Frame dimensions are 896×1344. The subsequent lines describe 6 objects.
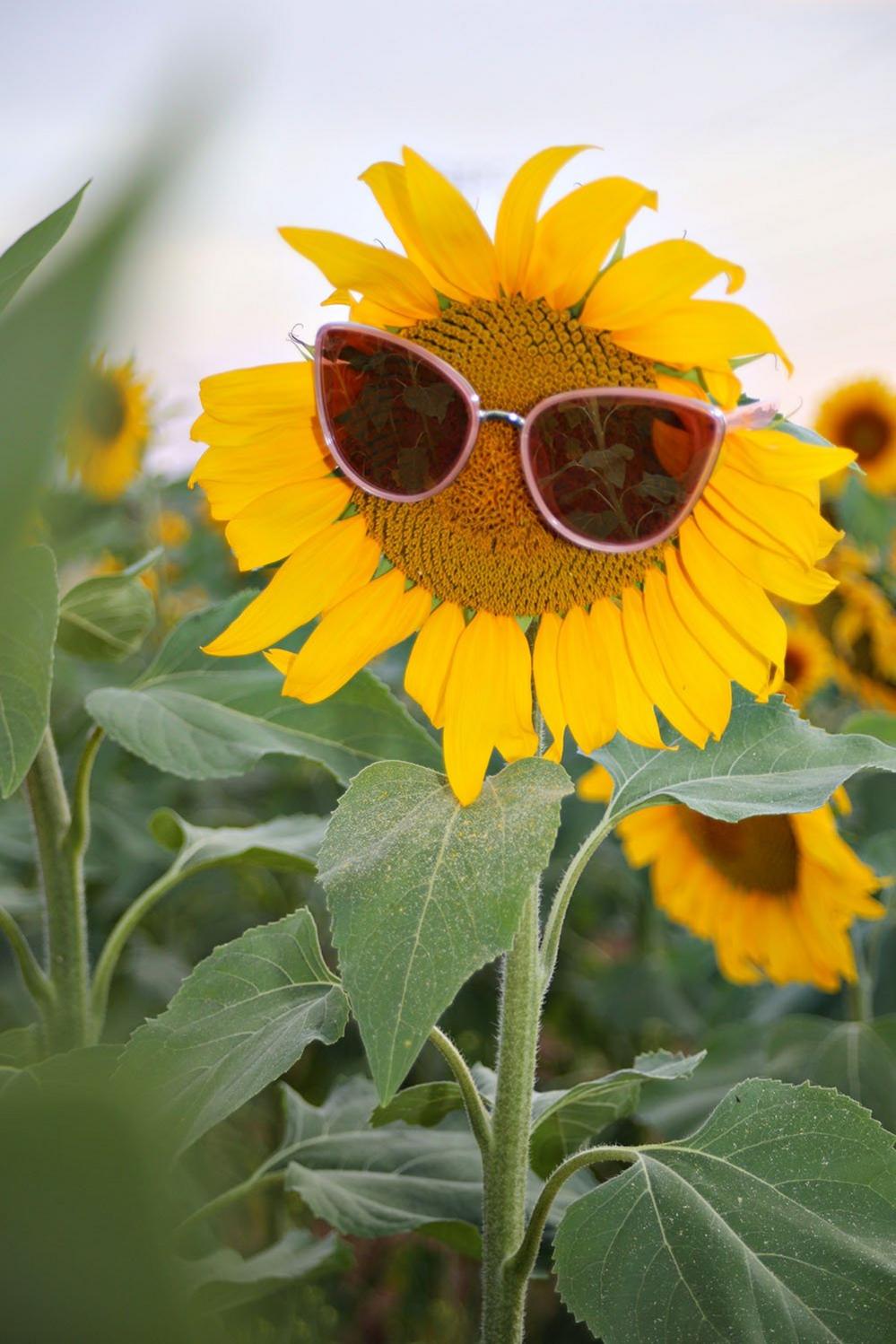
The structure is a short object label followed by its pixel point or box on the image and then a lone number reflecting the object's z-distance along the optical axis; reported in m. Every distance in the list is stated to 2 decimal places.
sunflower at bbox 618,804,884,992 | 1.02
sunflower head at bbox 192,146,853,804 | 0.48
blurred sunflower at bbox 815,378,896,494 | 2.34
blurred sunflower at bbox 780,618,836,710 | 1.60
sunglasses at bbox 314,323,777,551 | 0.51
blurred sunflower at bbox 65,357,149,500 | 2.17
